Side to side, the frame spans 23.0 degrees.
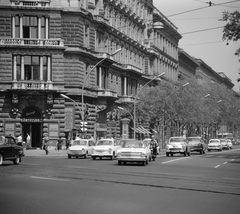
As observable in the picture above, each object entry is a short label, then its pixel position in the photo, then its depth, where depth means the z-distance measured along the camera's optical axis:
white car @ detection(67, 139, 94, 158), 44.25
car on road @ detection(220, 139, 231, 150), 80.51
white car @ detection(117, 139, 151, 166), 33.09
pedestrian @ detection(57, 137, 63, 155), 51.06
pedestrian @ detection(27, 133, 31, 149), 58.97
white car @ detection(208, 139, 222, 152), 70.12
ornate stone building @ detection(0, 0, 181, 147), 59.62
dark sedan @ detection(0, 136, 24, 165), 30.67
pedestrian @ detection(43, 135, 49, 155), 49.09
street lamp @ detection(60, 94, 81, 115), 58.78
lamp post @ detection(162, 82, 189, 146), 76.84
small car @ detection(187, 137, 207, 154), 55.47
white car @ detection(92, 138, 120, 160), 41.31
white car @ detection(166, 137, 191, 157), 47.78
